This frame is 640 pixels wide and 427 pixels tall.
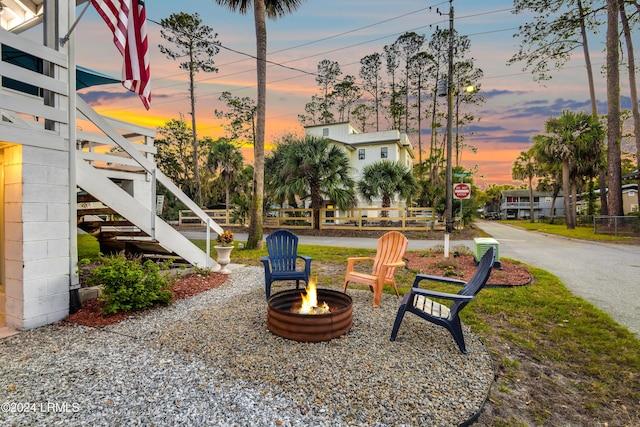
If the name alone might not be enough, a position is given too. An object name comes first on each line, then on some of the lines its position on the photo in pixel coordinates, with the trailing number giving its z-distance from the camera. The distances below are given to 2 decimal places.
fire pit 3.23
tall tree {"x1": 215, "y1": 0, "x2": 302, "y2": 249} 9.69
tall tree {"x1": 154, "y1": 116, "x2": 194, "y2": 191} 35.34
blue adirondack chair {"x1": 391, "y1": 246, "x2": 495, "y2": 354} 3.09
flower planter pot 6.74
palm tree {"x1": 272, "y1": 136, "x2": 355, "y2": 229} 16.55
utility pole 13.66
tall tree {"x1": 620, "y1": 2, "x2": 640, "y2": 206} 17.78
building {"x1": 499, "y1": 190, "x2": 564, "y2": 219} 61.62
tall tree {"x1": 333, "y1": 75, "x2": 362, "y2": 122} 33.50
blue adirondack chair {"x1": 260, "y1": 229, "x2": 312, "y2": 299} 4.96
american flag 3.74
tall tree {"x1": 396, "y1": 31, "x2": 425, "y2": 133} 30.41
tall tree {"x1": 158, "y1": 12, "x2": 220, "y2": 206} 20.98
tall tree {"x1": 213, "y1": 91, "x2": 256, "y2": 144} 32.38
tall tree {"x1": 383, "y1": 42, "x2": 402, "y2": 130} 31.75
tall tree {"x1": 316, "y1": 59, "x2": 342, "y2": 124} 33.34
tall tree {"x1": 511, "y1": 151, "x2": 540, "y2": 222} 47.09
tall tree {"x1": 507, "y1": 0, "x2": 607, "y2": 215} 18.86
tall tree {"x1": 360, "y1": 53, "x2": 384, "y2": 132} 32.66
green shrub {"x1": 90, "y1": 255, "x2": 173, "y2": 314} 4.08
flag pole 3.90
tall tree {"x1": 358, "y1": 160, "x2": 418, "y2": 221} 17.98
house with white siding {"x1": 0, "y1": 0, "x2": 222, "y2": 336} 3.50
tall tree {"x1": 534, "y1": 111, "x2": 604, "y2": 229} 22.66
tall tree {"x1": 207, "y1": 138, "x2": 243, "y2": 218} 30.14
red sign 9.67
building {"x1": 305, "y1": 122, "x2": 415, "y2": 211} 26.38
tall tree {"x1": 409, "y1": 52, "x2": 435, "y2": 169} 30.17
